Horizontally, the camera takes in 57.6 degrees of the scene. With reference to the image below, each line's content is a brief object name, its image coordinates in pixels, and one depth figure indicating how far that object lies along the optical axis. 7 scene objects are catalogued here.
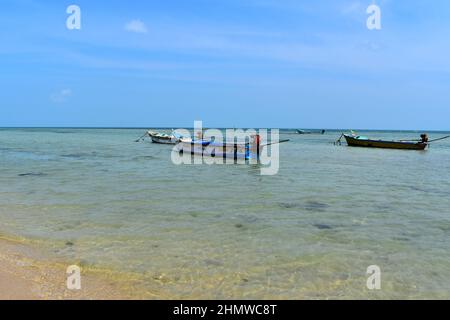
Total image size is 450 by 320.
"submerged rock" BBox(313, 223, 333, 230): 10.53
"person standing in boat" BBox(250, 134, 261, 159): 31.00
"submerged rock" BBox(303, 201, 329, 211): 12.97
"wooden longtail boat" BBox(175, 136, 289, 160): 31.05
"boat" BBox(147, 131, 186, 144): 53.49
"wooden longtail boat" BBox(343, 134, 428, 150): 47.24
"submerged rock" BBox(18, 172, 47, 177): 20.55
